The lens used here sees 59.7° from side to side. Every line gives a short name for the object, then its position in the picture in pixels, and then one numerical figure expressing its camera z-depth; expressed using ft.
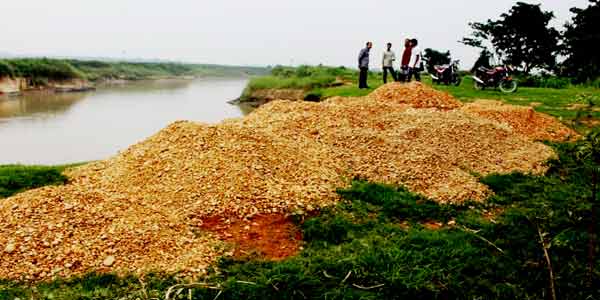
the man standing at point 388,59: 47.65
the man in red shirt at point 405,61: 46.85
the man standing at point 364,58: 45.98
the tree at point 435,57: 93.35
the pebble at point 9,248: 12.09
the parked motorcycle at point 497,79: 46.35
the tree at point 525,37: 79.10
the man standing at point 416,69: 50.76
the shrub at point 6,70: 119.86
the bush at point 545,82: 55.41
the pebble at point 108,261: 11.75
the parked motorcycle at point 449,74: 55.76
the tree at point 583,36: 64.28
